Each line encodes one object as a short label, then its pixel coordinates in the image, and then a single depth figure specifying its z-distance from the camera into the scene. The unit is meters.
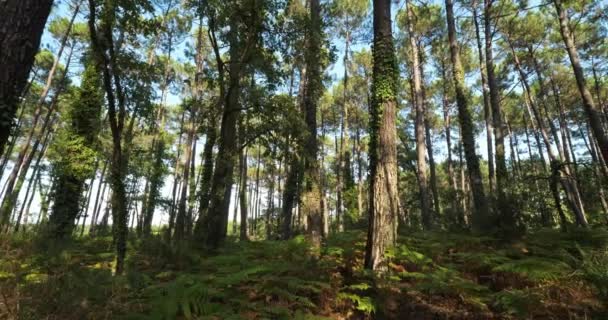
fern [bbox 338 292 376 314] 4.20
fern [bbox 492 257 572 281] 4.19
